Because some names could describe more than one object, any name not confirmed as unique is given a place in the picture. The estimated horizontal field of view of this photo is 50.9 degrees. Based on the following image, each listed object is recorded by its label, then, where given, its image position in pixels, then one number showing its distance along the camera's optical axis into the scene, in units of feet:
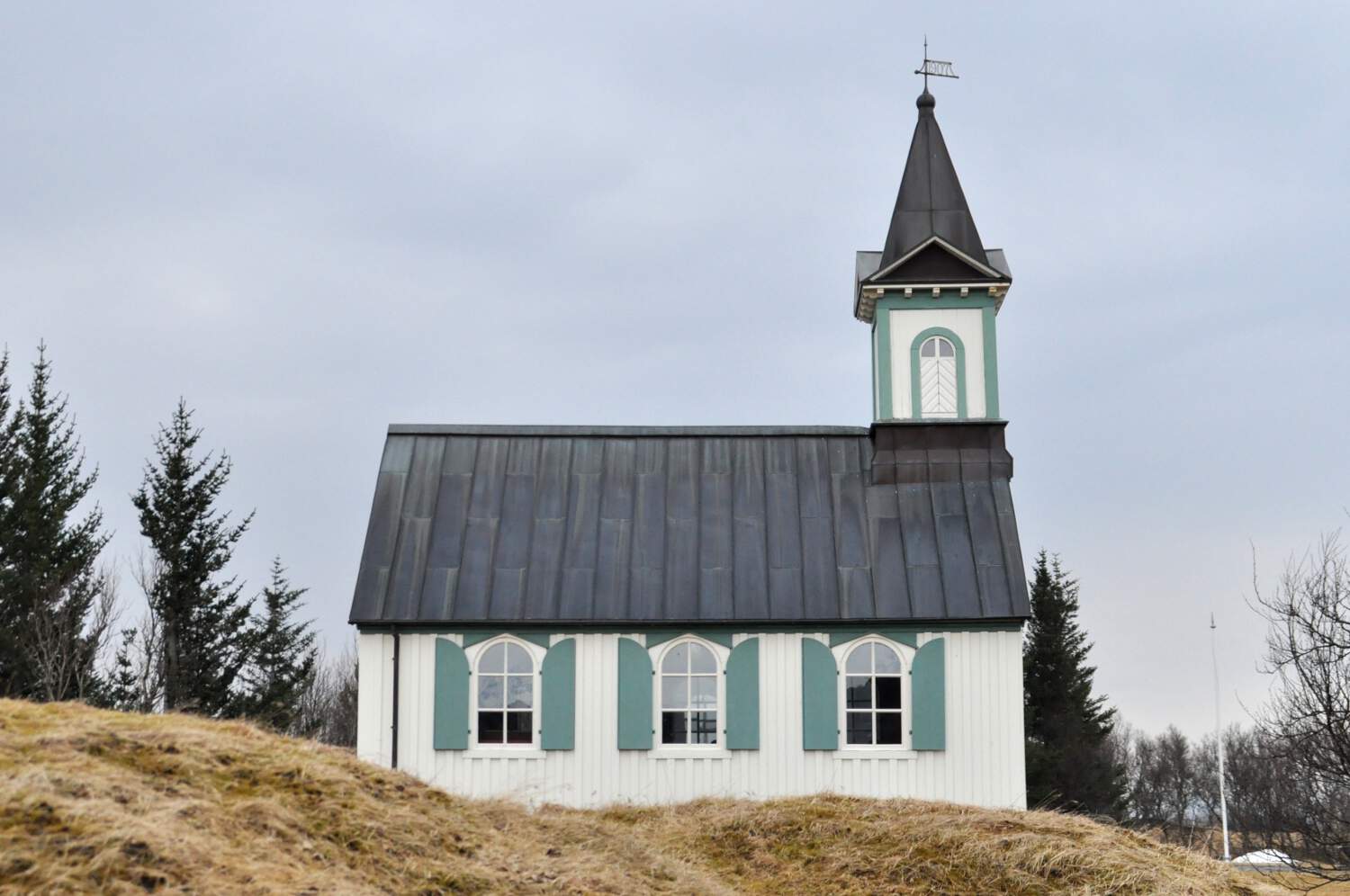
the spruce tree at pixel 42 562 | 100.78
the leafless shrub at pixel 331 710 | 145.89
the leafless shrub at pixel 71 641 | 99.50
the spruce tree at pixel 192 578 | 114.42
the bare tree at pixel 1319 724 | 61.36
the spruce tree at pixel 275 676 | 115.14
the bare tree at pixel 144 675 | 107.14
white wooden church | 66.95
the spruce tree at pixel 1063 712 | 132.57
